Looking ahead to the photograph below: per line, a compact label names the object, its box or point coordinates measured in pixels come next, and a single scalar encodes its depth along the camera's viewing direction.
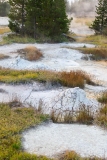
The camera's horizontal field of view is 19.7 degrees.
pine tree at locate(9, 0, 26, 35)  36.31
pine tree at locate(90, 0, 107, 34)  44.81
